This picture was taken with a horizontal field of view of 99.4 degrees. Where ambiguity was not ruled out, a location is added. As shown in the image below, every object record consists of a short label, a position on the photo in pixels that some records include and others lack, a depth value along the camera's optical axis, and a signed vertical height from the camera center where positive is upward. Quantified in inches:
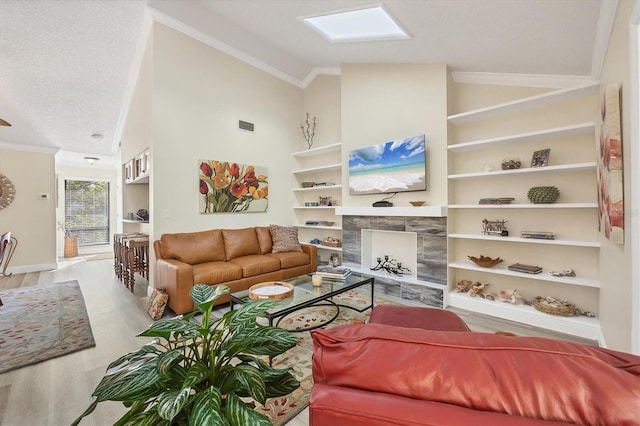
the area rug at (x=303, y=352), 65.9 -47.2
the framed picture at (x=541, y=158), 113.8 +22.4
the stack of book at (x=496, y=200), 122.0 +4.7
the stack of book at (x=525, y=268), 114.1 -24.9
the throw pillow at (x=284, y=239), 175.0 -17.9
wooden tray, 93.5 -28.7
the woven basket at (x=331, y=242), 192.0 -22.4
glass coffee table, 88.3 -30.5
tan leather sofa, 121.4 -26.9
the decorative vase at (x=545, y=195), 110.7 +6.5
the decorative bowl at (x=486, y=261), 125.0 -23.5
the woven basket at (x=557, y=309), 105.9 -39.3
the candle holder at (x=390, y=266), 158.1 -33.0
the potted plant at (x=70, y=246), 292.7 -36.5
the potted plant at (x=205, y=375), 26.5 -18.4
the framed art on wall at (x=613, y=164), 63.9 +11.1
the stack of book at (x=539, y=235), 111.7 -10.2
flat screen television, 143.6 +25.2
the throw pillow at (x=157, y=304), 119.7 -41.1
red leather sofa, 21.5 -15.1
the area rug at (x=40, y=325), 91.9 -47.2
